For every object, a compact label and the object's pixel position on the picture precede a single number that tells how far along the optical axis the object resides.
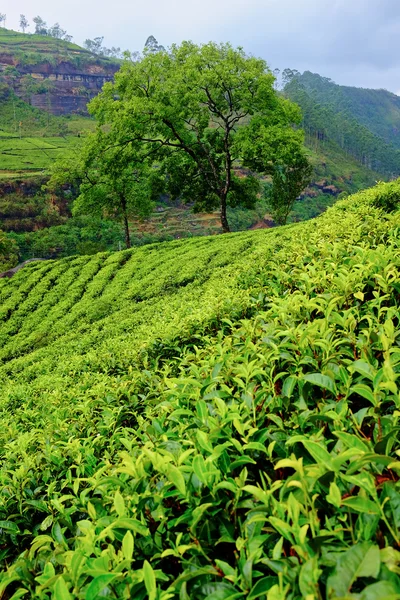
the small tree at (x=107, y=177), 17.70
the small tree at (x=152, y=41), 116.25
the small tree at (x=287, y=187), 27.23
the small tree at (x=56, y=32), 163.36
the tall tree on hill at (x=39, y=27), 164.00
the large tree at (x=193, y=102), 17.20
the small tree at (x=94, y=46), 162.88
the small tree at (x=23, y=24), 160.35
